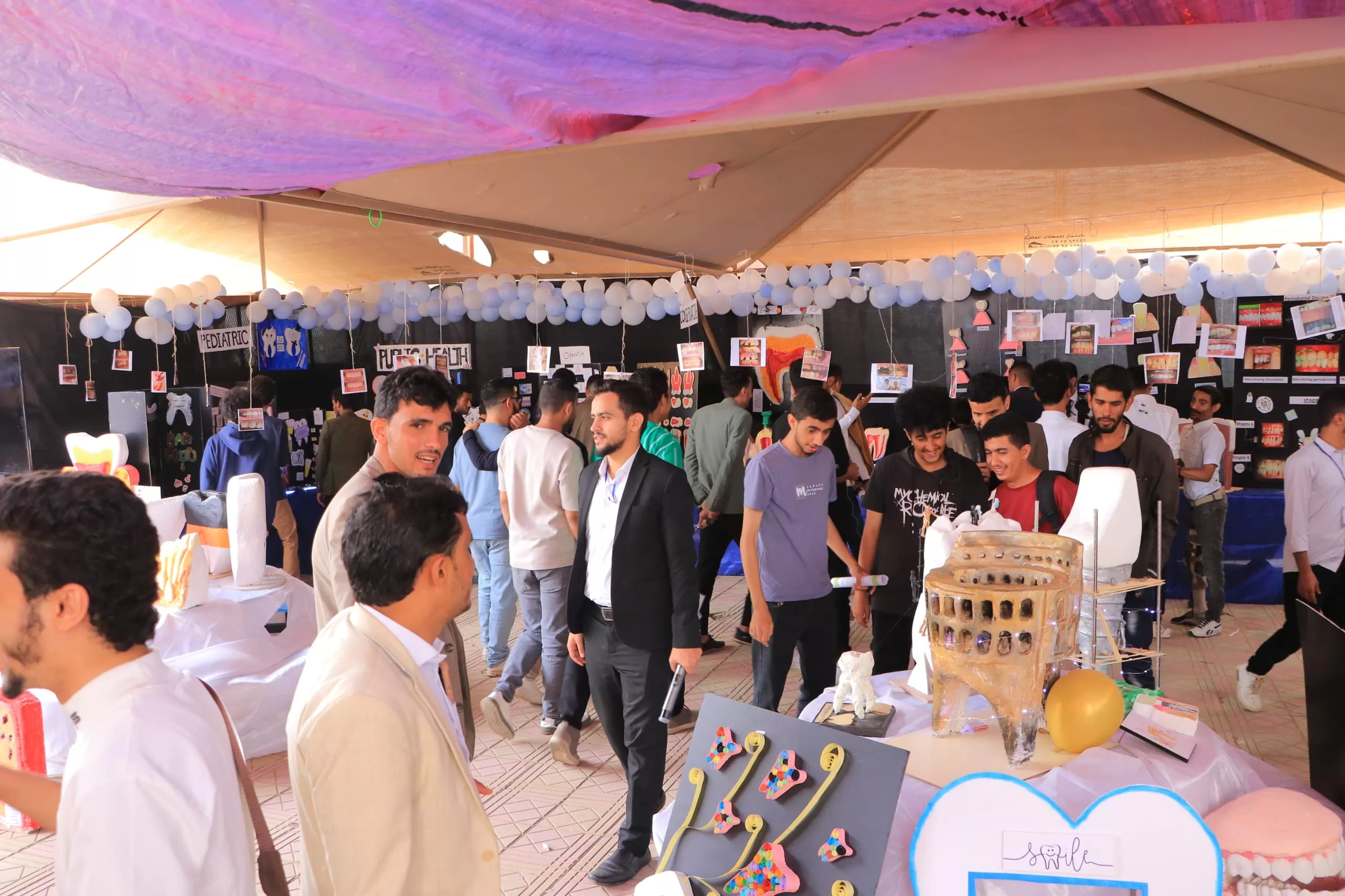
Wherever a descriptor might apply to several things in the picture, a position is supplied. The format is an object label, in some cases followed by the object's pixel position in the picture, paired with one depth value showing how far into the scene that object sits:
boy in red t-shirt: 3.51
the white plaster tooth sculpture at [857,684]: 2.32
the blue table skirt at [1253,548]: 6.51
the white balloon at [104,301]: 6.87
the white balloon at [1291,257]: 5.51
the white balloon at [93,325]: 6.90
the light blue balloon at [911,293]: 6.11
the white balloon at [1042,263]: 5.73
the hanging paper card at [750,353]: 6.62
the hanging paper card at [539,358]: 7.57
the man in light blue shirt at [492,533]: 5.35
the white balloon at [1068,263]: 5.70
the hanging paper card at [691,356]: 6.81
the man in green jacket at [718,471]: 5.78
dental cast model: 1.70
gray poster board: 1.61
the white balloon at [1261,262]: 5.65
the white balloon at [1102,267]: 5.66
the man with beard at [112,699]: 1.27
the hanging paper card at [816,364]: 6.61
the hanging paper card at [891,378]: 6.42
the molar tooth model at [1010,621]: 1.78
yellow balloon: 1.93
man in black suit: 3.21
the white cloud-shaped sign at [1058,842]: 1.52
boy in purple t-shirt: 3.68
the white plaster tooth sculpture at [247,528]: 4.41
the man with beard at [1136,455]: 4.21
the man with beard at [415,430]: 2.75
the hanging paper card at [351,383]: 8.01
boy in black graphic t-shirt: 3.67
